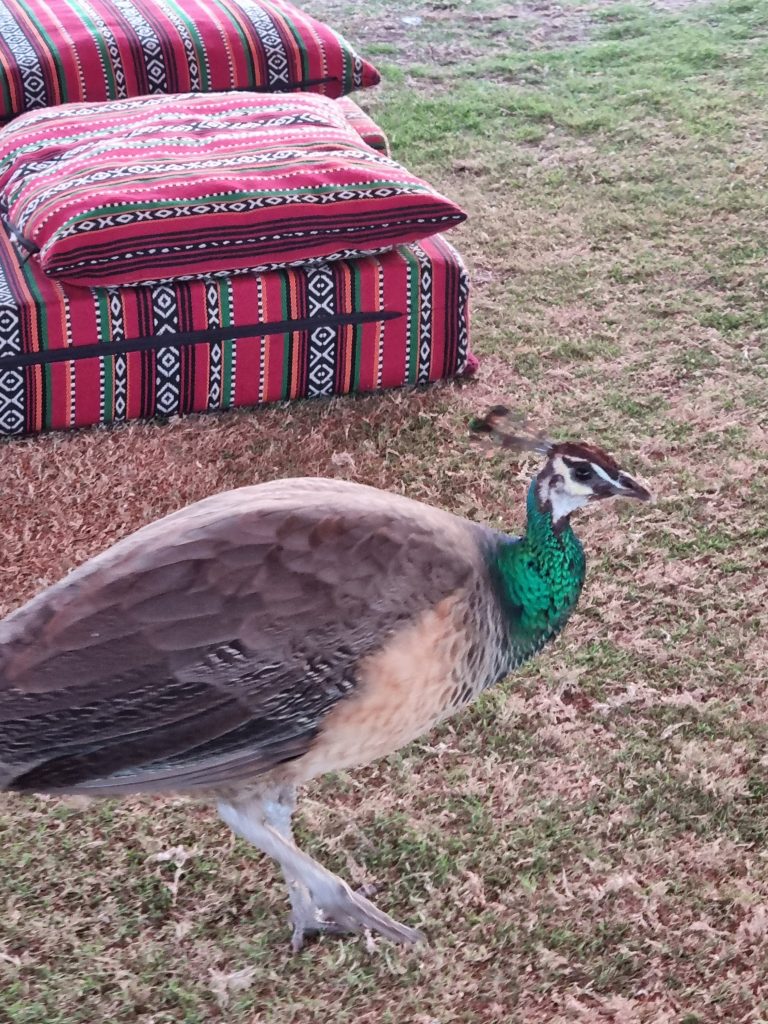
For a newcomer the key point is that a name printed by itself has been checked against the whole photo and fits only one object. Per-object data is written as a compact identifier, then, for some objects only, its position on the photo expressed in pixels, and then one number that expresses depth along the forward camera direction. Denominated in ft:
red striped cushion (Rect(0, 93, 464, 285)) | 8.07
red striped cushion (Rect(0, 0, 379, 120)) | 10.69
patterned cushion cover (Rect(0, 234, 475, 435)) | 8.11
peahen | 4.54
